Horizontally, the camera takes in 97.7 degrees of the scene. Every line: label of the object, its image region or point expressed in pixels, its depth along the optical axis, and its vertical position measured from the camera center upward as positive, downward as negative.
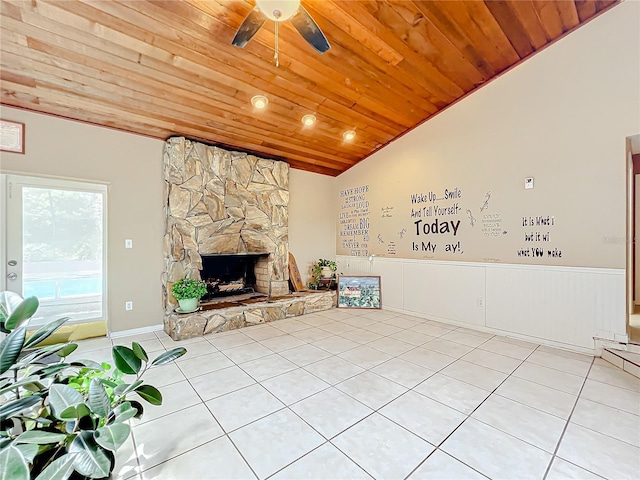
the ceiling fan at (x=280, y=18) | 1.98 +1.62
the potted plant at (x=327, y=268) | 5.39 -0.56
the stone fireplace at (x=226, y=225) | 3.81 +0.23
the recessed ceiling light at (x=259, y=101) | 3.36 +1.69
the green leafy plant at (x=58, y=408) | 0.89 -0.64
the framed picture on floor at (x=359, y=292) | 5.01 -0.94
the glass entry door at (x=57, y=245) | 3.05 -0.05
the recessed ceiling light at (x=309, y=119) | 3.88 +1.71
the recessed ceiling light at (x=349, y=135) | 4.43 +1.69
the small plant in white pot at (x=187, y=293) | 3.63 -0.69
